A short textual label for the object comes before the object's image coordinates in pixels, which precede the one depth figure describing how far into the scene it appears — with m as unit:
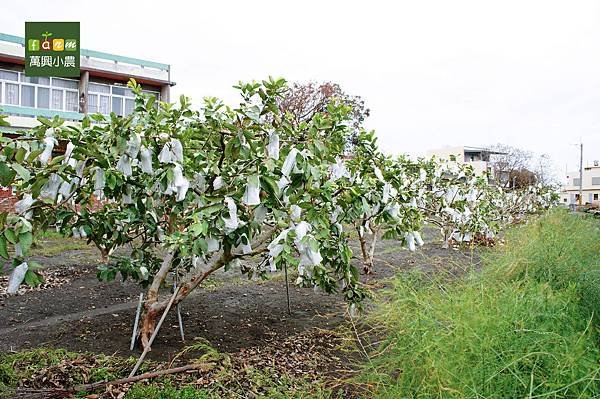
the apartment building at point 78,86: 16.89
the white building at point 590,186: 53.44
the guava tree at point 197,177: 2.28
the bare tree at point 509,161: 30.73
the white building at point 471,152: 36.97
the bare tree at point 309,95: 17.56
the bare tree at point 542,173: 30.25
